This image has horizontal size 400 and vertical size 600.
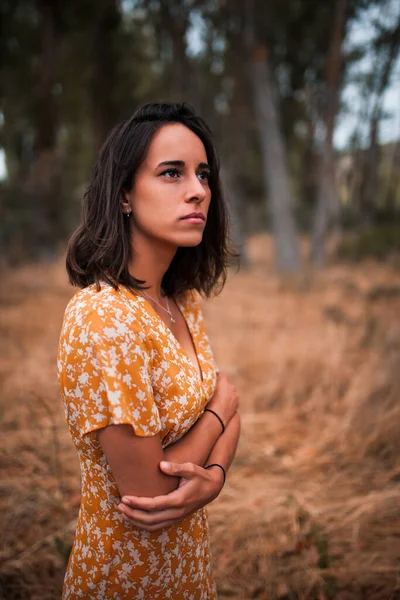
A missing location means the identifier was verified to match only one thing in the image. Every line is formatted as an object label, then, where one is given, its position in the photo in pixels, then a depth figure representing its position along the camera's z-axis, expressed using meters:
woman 1.07
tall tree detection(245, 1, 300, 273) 9.38
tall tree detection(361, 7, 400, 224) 11.97
